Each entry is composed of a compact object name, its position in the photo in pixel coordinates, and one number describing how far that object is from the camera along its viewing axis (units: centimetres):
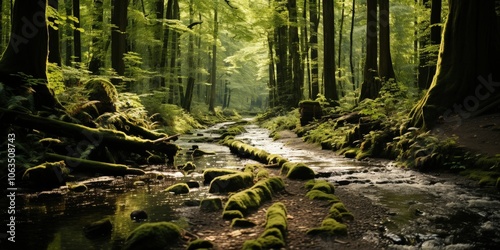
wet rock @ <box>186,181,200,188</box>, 809
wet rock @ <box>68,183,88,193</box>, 746
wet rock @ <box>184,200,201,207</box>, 645
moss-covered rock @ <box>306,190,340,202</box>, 644
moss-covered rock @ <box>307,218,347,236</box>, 466
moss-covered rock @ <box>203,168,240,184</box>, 852
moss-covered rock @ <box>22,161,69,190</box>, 749
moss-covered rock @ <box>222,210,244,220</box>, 556
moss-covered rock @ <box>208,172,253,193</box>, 752
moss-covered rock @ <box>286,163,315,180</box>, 876
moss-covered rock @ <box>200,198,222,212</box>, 609
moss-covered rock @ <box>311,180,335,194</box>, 714
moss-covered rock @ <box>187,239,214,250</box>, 422
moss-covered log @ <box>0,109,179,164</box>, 846
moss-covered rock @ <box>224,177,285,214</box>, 589
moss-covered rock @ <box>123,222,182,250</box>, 421
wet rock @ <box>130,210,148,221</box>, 555
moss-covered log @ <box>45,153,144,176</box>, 880
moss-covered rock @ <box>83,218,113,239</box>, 470
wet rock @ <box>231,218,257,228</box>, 519
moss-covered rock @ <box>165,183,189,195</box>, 751
